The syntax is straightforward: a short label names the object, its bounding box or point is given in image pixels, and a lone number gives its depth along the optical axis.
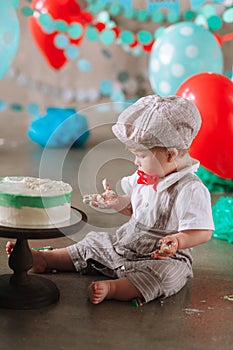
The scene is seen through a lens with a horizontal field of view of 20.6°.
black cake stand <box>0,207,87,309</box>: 1.67
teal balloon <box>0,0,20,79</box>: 3.21
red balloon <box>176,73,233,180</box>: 2.61
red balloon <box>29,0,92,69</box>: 3.83
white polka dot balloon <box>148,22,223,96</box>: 3.61
